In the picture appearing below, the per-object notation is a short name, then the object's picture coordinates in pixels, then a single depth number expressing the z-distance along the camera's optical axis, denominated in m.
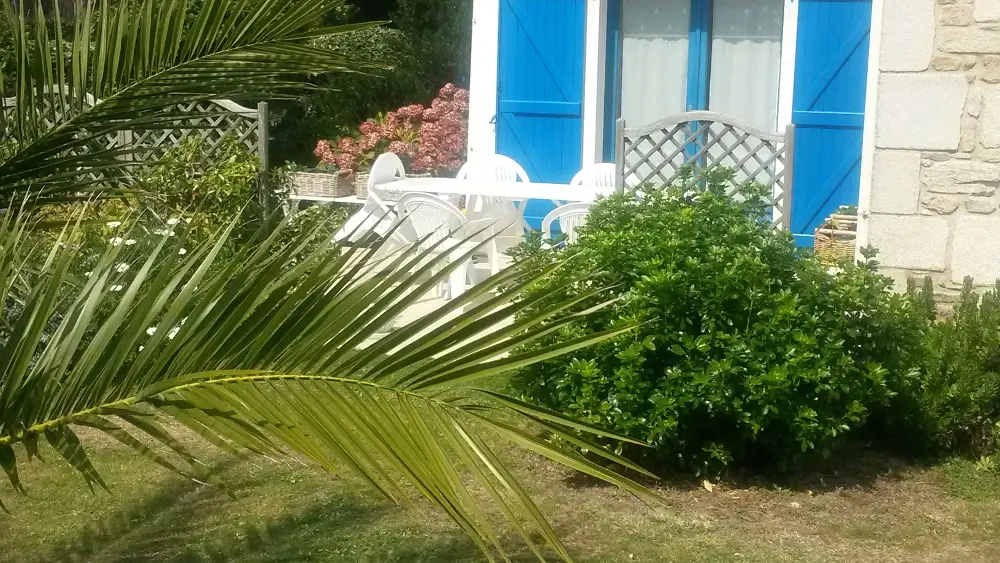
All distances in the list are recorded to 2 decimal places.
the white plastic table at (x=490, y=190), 7.25
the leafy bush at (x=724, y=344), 4.31
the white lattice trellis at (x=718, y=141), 6.08
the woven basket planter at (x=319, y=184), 11.23
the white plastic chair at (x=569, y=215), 6.88
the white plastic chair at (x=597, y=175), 8.45
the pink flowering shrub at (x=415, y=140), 11.84
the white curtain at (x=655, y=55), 9.10
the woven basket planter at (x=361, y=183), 11.24
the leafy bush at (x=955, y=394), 4.75
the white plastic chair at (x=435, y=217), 6.82
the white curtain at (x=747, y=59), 8.91
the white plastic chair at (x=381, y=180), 7.71
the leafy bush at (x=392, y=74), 13.78
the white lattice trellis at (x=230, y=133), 7.19
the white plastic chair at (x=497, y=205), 7.21
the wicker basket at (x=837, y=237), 6.88
